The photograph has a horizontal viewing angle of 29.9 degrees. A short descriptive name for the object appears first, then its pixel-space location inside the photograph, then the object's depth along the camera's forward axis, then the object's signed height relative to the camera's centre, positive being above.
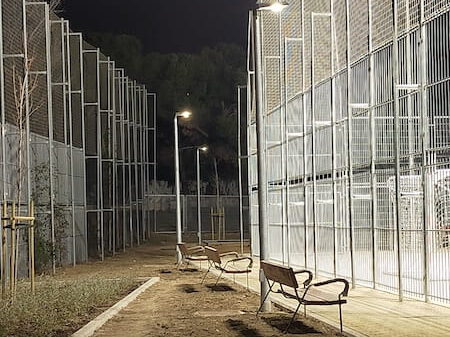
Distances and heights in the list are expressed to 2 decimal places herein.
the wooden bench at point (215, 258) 20.11 -1.51
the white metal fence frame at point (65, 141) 26.08 +2.51
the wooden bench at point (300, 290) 12.32 -1.39
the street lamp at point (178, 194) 32.38 +0.20
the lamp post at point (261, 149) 14.92 +0.91
